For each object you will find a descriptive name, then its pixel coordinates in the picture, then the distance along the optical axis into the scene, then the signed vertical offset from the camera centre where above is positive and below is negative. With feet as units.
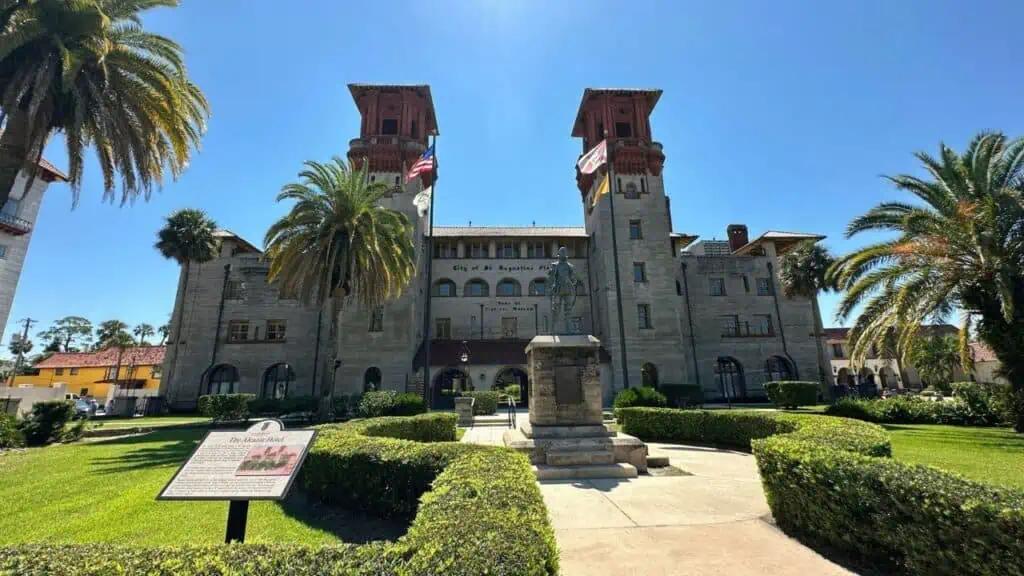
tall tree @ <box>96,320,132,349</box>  181.00 +26.61
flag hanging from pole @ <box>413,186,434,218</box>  68.64 +28.73
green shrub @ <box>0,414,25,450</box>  49.11 -5.07
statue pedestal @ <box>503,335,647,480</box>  33.04 -2.94
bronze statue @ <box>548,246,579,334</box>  42.29 +8.92
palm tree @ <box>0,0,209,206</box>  32.50 +24.30
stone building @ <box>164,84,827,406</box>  106.22 +20.41
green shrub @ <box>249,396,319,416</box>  86.28 -4.01
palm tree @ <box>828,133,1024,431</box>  44.75 +12.63
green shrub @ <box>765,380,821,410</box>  83.61 -2.72
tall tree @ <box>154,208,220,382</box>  106.42 +35.76
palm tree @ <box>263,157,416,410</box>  74.13 +24.33
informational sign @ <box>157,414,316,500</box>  13.69 -2.61
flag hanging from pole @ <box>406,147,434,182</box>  67.26 +33.35
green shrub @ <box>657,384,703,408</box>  97.26 -3.11
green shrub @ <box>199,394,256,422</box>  79.71 -3.62
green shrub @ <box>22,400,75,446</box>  52.60 -4.04
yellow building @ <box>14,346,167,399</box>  185.47 +6.95
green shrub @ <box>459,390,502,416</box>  88.12 -3.93
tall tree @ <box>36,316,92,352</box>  259.39 +34.06
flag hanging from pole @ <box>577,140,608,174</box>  70.18 +35.90
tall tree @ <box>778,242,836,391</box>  106.93 +26.21
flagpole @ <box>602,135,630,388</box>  104.42 +33.11
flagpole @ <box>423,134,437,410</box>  70.13 +13.55
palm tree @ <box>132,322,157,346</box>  264.52 +34.19
